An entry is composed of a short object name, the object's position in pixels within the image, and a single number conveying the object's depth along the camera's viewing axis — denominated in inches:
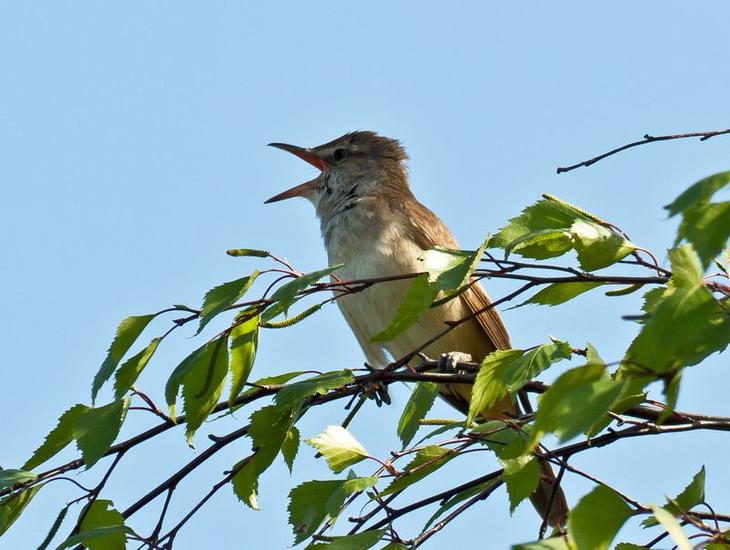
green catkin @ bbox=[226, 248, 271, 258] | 252.8
